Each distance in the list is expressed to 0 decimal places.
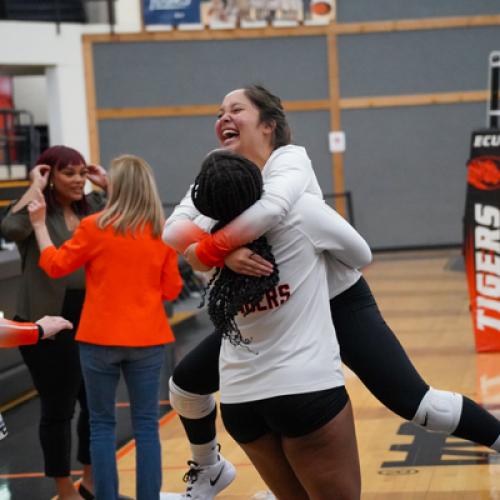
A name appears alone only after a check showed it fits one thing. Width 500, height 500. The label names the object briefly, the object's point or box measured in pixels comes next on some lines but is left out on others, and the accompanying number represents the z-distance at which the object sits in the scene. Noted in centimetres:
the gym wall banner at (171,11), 2888
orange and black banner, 1301
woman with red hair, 764
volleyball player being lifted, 464
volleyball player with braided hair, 464
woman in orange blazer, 708
